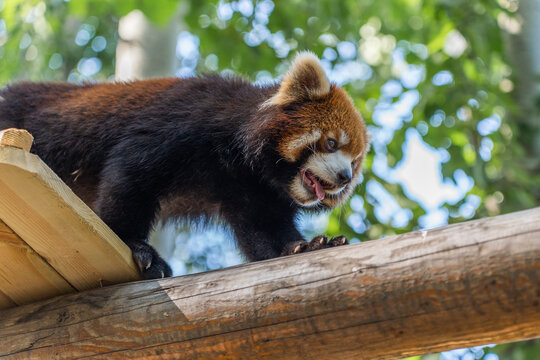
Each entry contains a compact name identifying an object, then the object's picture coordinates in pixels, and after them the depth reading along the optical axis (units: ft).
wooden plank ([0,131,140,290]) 13.67
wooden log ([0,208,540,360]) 12.44
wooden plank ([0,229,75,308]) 16.10
